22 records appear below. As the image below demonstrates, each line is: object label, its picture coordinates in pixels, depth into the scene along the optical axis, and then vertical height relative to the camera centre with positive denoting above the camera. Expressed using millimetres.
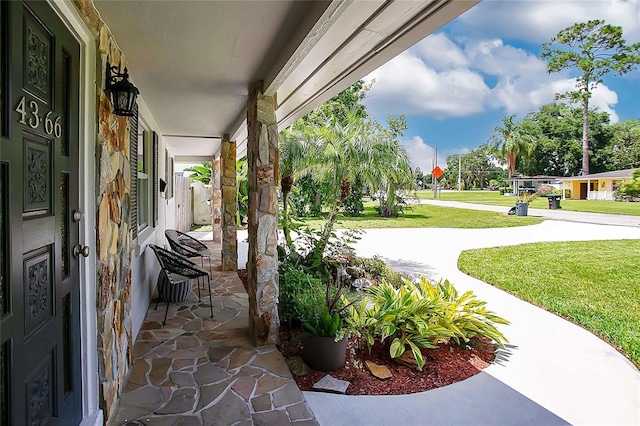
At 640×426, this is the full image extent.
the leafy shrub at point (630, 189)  17516 +903
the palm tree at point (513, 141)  35688 +6027
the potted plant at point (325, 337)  2971 -1051
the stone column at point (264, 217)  3387 -133
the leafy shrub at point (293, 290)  3789 -901
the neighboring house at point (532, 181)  35156 +2256
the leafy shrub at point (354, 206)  17672 -138
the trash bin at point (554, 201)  20000 +213
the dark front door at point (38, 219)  1235 -71
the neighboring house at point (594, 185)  25703 +1513
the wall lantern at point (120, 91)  2230 +644
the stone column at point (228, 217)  6516 -262
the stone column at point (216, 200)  9953 +46
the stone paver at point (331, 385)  2744 -1330
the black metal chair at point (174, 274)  4070 -794
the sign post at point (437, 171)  28120 +2429
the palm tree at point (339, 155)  6277 +806
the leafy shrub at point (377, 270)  5897 -1113
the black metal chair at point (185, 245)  5480 -684
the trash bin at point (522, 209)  16656 -184
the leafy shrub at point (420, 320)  3242 -1054
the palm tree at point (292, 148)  10508 +1575
